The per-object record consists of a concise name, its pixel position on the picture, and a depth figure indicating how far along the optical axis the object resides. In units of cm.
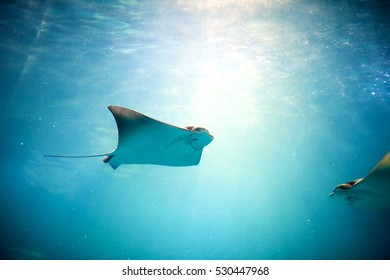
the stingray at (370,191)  415
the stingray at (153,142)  445
